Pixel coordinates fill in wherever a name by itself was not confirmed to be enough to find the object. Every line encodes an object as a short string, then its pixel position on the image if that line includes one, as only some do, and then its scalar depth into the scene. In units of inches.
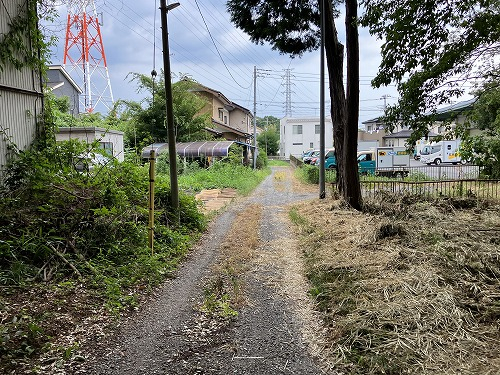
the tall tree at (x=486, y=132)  350.0
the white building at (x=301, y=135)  2277.3
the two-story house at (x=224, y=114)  1250.6
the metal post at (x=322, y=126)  481.1
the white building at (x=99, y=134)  596.0
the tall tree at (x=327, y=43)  396.5
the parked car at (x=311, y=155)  1534.0
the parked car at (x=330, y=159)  1044.8
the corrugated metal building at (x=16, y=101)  245.8
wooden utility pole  279.6
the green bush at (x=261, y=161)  1280.8
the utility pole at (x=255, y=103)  1152.7
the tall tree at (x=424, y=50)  235.9
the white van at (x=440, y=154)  1284.4
